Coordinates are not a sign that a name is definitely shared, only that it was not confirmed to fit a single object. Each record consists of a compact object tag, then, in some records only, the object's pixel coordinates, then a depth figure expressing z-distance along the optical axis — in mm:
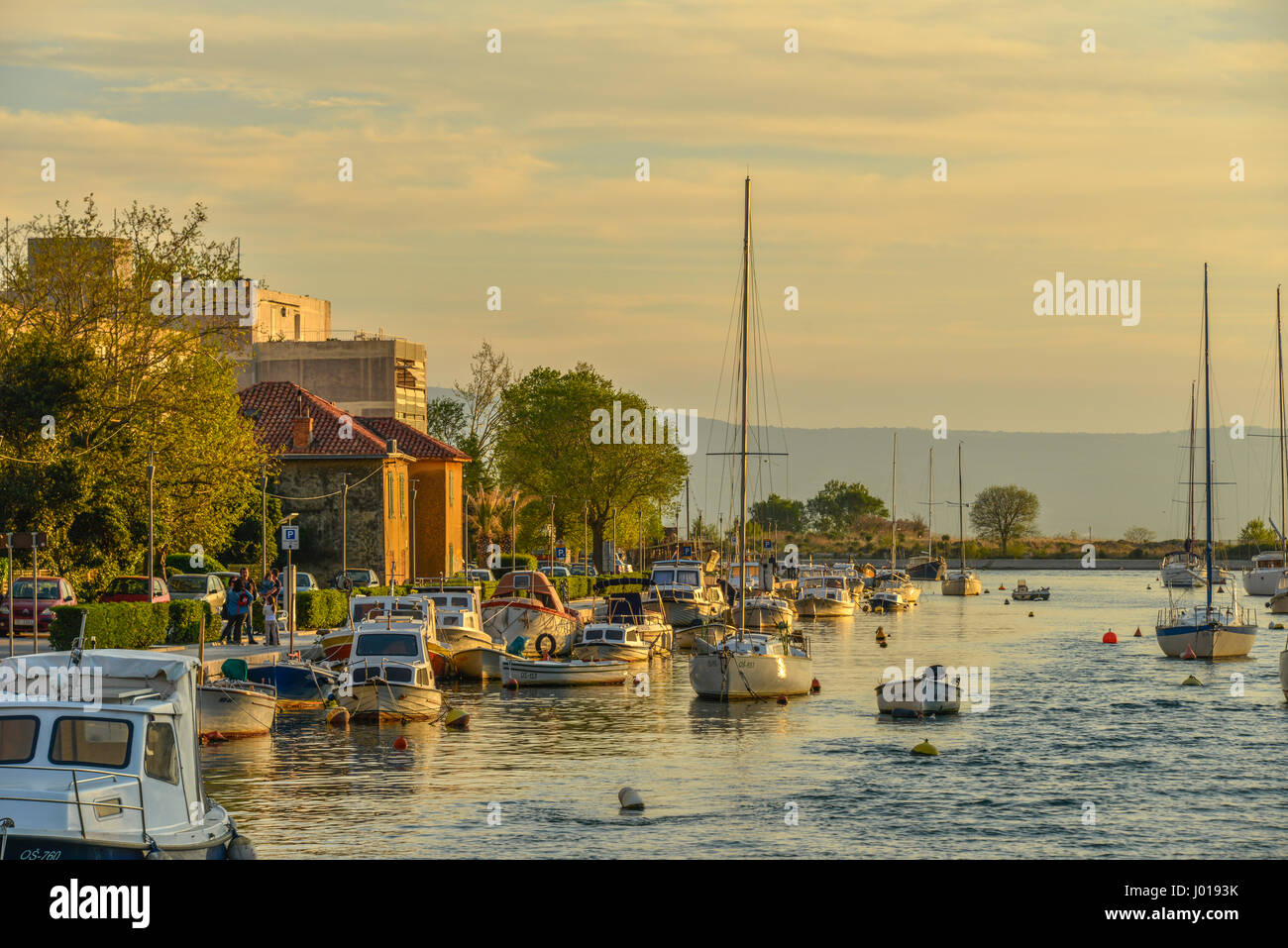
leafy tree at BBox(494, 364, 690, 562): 113188
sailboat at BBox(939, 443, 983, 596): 140000
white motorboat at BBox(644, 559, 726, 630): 71500
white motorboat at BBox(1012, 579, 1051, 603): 124875
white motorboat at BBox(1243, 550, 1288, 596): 126125
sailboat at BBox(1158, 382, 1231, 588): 130288
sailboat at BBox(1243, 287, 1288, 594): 126062
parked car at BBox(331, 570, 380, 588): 70188
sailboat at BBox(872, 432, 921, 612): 109625
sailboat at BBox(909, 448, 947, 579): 185125
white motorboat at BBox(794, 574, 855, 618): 99312
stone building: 73812
